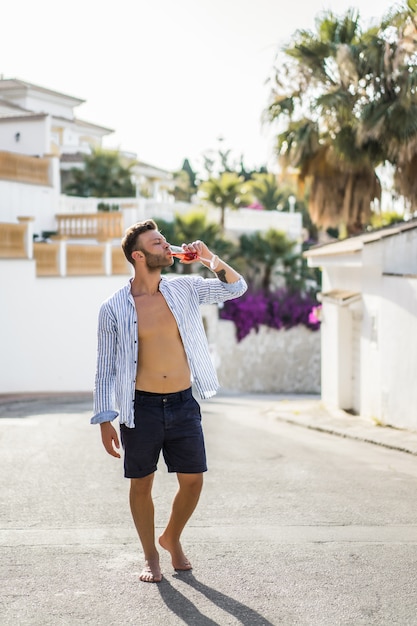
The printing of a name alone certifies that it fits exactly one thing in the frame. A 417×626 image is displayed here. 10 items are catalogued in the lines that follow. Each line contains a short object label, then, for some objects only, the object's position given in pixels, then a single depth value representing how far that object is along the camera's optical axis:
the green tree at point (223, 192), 42.47
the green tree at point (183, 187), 74.94
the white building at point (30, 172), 33.38
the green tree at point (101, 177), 49.28
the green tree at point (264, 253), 42.22
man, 6.18
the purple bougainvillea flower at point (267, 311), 38.44
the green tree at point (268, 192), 59.62
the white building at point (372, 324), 15.44
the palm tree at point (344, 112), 23.09
